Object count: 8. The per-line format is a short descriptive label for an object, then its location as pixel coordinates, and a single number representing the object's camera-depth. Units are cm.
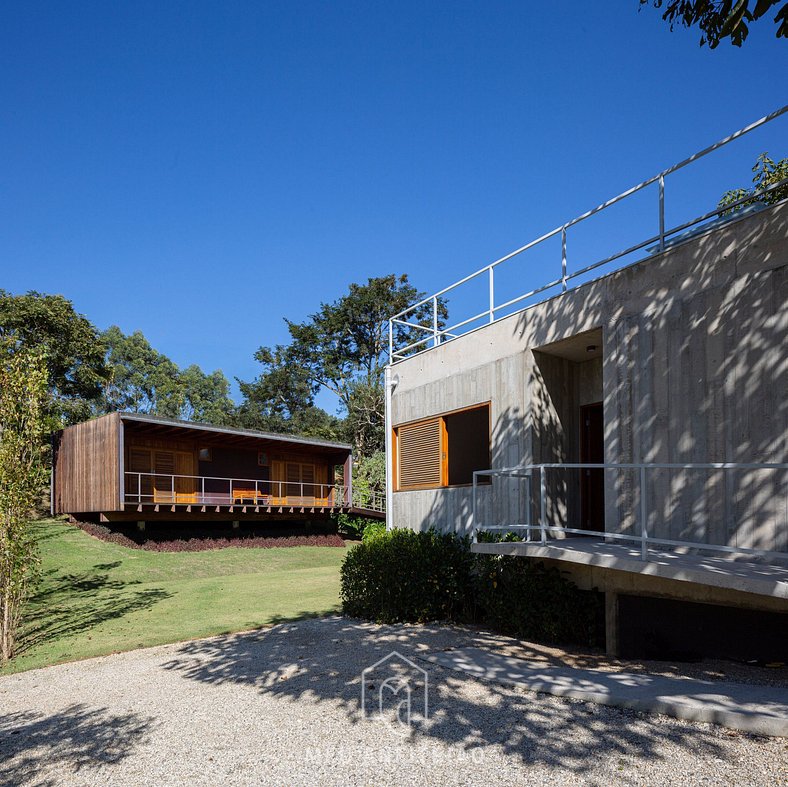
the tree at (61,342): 3148
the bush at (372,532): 1195
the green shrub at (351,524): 2934
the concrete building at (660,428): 696
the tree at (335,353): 4500
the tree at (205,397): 5034
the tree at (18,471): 1030
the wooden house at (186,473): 2322
